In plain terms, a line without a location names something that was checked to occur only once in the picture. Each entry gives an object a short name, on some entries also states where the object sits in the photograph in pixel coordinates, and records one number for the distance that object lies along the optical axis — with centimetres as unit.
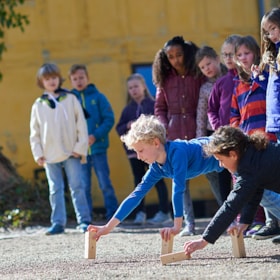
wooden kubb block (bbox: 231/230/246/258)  1209
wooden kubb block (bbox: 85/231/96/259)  1274
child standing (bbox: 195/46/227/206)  1611
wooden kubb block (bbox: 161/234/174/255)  1260
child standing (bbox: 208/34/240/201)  1553
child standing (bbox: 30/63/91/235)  1797
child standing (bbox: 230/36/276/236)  1445
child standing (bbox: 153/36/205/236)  1666
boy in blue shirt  1223
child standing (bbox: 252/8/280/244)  1329
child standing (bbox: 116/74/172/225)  2016
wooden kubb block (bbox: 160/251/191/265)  1152
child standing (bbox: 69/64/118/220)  2000
